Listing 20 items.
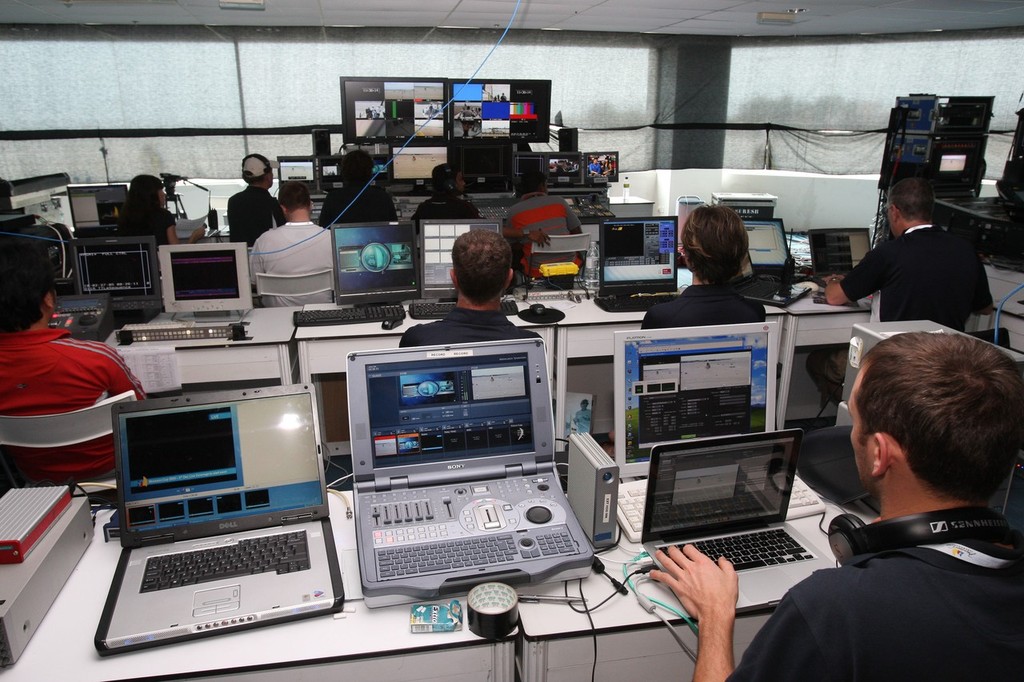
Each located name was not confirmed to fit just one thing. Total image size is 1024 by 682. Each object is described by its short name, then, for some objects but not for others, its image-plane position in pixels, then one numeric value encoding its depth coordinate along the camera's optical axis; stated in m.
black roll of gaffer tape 1.35
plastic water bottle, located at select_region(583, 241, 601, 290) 4.06
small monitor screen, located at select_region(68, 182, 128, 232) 5.64
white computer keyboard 1.69
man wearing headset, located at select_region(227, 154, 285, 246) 4.85
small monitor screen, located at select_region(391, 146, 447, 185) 6.22
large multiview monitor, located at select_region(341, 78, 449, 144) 6.05
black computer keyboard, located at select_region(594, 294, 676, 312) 3.64
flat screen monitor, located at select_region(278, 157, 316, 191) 6.78
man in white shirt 3.81
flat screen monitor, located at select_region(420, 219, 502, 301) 3.66
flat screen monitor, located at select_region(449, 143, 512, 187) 6.21
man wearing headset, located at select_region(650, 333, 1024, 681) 0.92
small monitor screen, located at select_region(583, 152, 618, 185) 6.62
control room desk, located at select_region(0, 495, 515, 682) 1.29
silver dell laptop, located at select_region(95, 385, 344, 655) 1.42
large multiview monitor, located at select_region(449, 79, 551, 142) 6.26
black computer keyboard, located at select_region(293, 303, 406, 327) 3.45
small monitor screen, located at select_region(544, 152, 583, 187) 6.46
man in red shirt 2.09
